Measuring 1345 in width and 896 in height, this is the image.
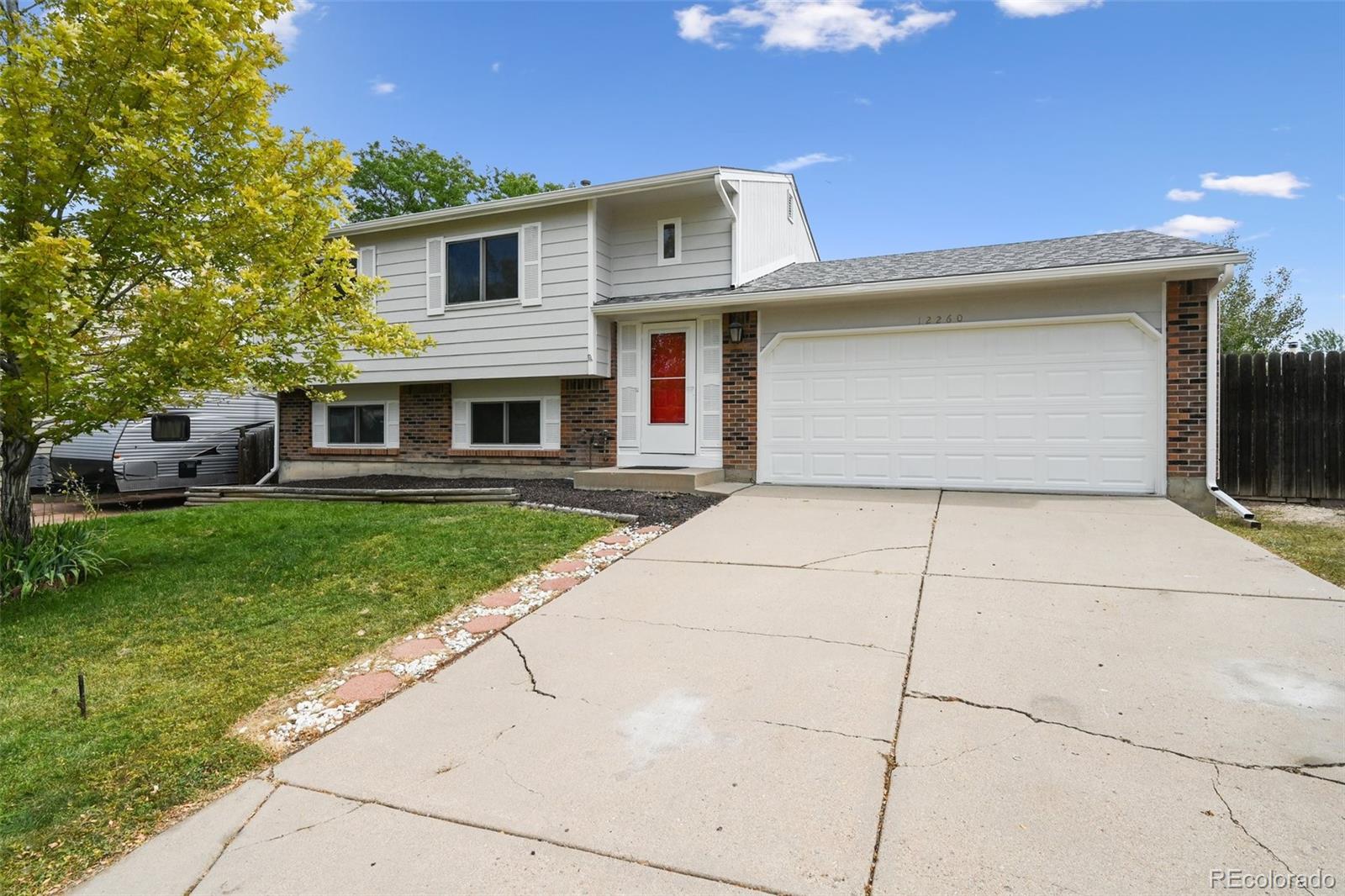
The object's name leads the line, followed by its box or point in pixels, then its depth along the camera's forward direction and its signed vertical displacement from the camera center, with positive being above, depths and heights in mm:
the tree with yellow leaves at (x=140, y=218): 4469 +1719
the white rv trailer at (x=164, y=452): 11133 -284
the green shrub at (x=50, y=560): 4957 -995
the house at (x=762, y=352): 7891 +1215
